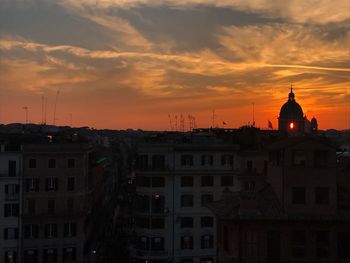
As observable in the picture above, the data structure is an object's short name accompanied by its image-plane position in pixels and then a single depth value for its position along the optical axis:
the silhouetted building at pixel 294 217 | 26.92
